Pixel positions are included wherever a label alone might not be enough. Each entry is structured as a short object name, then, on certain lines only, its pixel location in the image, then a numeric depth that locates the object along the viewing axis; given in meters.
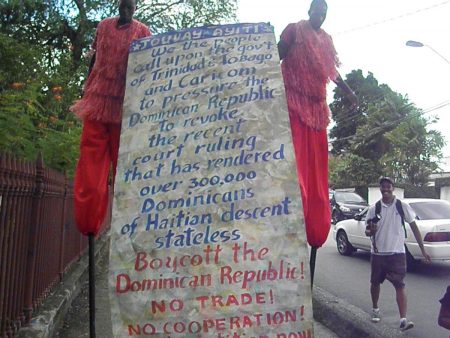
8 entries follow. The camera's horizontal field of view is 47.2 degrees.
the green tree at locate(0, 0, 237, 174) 5.17
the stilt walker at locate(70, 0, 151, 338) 2.86
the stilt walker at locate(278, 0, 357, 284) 2.95
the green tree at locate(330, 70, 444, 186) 29.16
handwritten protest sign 2.19
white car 8.69
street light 18.72
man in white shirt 5.80
